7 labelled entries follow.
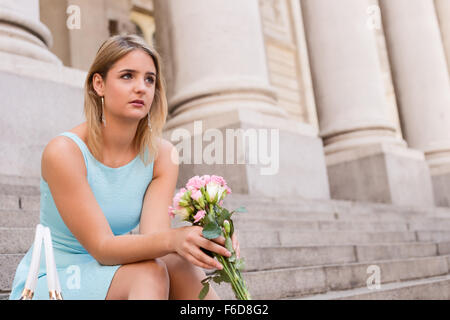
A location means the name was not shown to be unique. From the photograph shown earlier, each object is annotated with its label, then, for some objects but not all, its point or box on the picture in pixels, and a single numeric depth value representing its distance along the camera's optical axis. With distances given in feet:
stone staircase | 14.75
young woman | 8.82
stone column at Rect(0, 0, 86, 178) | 19.75
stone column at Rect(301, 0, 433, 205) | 39.75
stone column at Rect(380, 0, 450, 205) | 48.32
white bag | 7.10
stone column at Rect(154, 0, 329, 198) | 28.94
